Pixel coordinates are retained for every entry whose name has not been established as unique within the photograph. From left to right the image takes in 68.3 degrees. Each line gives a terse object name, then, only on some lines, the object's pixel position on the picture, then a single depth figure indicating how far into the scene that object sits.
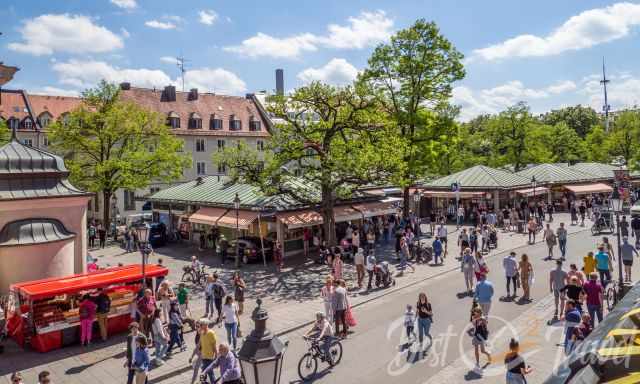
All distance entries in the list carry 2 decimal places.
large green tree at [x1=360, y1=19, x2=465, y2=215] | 31.00
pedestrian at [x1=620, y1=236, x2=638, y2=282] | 16.62
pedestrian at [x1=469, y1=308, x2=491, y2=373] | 10.75
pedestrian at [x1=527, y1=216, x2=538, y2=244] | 27.72
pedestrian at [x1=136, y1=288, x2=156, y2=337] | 13.96
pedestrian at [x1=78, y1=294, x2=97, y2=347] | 14.12
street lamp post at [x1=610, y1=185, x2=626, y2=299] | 16.50
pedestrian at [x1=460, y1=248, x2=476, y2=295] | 17.56
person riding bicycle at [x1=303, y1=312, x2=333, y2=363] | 11.32
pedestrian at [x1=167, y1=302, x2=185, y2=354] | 13.29
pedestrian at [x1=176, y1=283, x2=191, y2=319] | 15.19
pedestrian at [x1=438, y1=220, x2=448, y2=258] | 24.95
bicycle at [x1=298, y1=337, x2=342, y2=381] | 11.20
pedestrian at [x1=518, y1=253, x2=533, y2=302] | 16.27
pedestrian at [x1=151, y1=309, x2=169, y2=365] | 12.34
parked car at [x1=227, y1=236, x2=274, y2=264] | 25.44
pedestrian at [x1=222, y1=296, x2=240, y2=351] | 13.02
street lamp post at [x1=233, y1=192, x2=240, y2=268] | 23.55
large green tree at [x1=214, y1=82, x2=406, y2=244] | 23.66
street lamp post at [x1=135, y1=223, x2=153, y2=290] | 14.47
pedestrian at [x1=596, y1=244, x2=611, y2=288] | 16.12
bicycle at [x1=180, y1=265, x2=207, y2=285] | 21.75
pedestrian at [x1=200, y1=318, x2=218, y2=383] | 10.74
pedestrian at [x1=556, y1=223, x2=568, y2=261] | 22.99
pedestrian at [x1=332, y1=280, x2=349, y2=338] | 13.64
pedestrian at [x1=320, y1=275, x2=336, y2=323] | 13.98
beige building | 50.91
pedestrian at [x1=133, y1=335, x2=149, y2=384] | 10.44
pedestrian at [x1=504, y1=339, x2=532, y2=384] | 8.31
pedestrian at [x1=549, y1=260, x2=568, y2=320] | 14.38
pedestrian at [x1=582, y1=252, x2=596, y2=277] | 16.17
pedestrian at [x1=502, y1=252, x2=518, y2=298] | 16.42
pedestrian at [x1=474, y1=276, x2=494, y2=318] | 13.11
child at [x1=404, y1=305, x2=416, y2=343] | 12.70
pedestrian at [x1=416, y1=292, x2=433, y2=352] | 12.32
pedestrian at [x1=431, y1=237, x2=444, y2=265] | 23.34
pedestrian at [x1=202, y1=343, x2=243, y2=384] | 8.95
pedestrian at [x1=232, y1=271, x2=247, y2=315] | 16.03
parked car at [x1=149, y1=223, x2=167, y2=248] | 32.19
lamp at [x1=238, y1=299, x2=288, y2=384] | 4.92
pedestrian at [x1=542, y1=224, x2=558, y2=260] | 22.89
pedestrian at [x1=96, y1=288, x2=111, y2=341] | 14.68
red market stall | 13.96
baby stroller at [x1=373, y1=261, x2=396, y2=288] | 19.44
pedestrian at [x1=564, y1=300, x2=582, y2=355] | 10.80
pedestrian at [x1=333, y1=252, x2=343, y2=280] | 18.98
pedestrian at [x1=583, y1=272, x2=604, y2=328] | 12.55
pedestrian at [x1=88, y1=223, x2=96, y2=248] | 34.19
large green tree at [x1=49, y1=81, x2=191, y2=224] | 36.25
